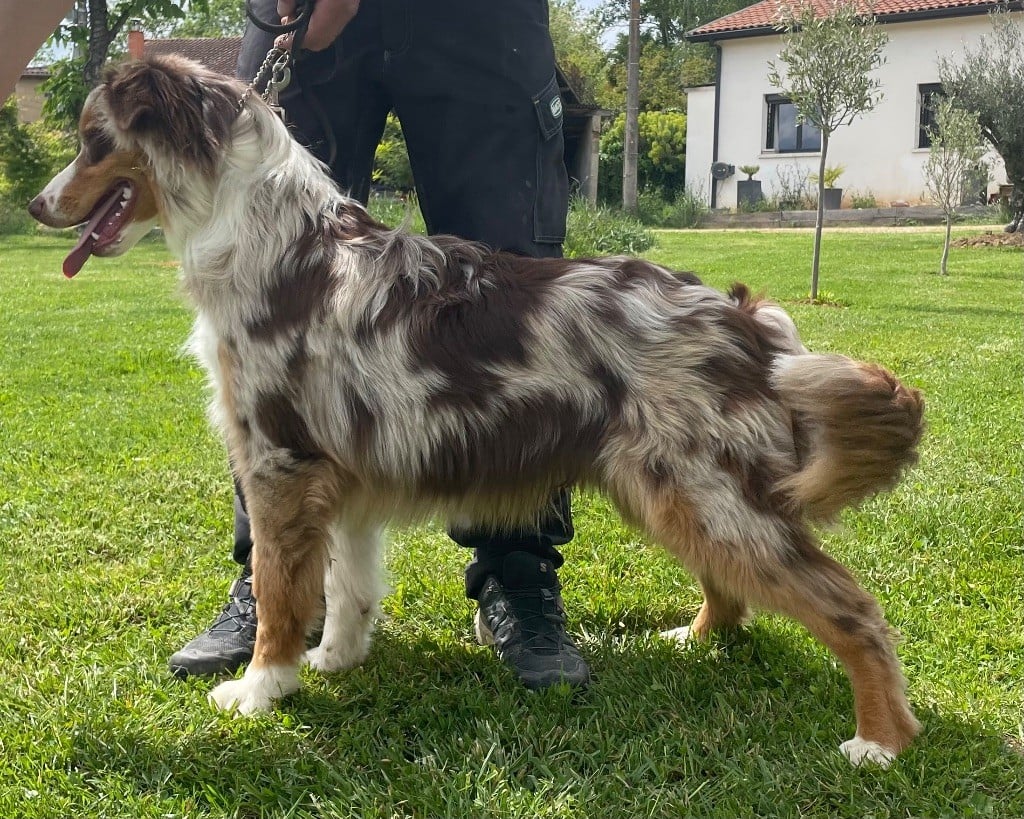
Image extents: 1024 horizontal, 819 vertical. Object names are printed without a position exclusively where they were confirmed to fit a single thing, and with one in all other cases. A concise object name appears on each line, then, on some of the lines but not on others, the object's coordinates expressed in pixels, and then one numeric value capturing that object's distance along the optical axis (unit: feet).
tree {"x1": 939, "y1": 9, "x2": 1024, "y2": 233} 74.43
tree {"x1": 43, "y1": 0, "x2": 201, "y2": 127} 78.07
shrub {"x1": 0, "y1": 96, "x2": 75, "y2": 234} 86.17
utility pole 89.86
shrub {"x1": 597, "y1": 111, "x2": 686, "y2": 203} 111.96
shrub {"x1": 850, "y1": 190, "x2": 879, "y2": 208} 94.99
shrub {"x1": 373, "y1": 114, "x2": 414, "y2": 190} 85.46
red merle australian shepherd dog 8.95
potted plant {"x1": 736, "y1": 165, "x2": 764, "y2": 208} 100.37
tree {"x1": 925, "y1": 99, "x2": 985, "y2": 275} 51.78
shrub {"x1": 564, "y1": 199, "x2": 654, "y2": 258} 51.01
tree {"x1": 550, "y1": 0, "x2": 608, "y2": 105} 152.87
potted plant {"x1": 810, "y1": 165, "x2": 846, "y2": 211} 95.20
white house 93.61
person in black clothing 10.74
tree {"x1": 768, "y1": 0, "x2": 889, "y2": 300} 43.27
